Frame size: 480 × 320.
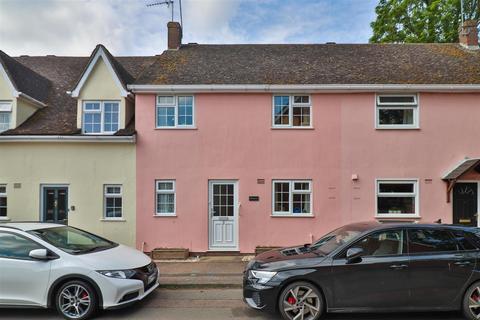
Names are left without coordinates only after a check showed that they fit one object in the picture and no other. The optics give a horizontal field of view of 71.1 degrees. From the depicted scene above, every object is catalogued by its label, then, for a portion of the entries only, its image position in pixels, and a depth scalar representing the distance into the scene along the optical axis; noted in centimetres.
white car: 562
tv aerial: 1456
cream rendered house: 1111
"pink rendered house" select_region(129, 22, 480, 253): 1102
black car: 537
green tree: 1994
